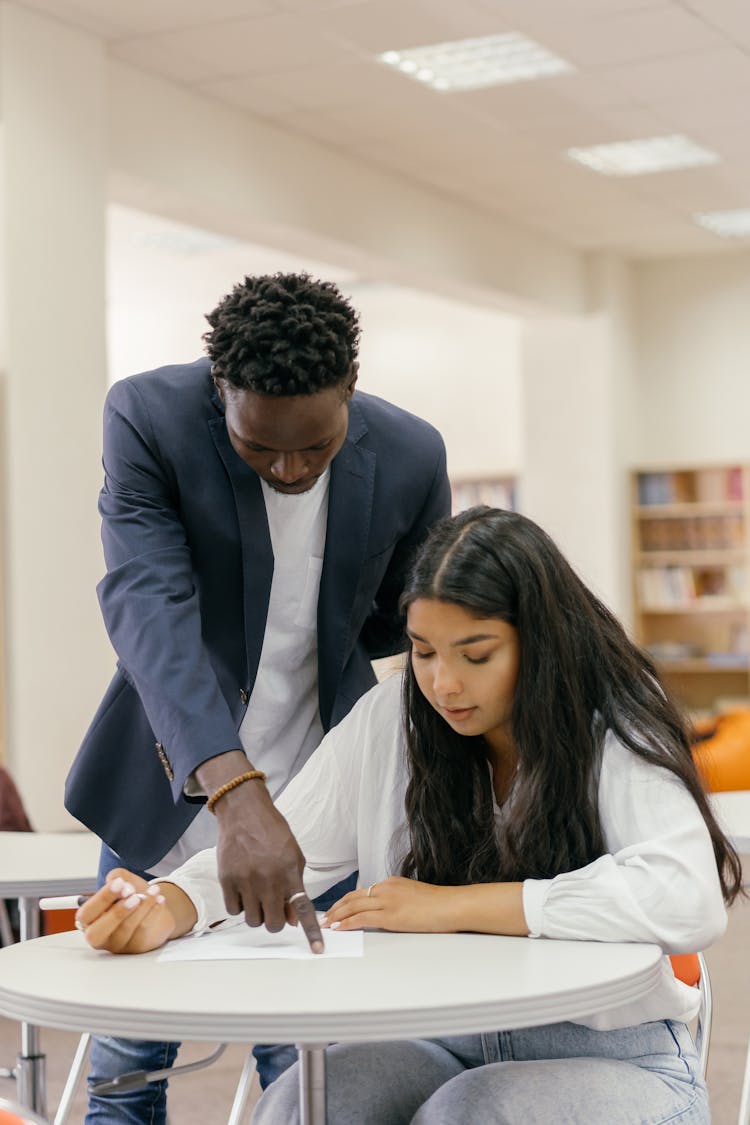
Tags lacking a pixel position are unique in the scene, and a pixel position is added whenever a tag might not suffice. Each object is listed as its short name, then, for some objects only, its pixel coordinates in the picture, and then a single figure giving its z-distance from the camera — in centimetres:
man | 176
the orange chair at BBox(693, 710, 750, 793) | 650
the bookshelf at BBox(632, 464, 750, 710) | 983
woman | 163
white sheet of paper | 163
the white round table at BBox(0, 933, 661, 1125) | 134
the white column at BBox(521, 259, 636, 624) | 988
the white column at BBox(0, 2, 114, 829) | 527
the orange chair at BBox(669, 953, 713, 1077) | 209
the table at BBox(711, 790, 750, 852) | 250
